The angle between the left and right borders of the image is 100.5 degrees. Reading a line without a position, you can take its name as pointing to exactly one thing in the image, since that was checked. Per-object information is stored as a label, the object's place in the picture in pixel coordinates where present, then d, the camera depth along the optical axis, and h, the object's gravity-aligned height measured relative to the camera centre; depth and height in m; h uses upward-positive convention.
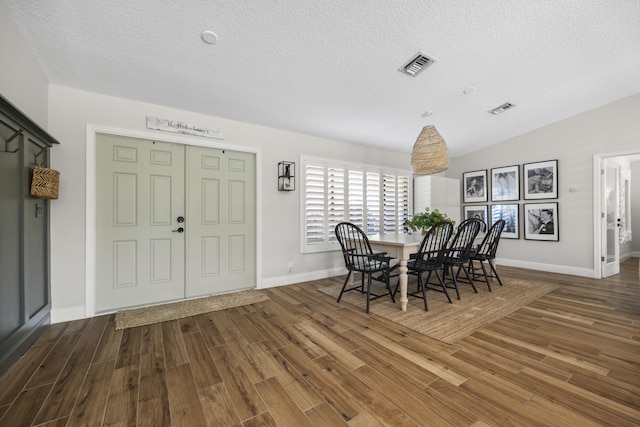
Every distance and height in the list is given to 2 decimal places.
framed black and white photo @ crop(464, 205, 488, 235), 5.79 +0.04
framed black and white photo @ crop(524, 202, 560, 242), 4.86 -0.14
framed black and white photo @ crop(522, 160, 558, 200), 4.85 +0.64
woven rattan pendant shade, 3.19 +0.73
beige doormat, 2.75 -1.10
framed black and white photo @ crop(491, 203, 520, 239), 5.31 -0.07
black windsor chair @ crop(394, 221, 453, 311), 2.99 -0.40
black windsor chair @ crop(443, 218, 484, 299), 3.29 -0.38
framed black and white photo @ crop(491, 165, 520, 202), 5.29 +0.62
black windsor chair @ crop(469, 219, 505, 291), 3.82 -0.46
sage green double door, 2.98 -0.10
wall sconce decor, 4.01 +0.55
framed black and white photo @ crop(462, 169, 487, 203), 5.80 +0.62
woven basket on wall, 2.27 +0.26
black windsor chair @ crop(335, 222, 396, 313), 3.02 -0.50
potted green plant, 3.46 -0.08
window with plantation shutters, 4.37 +0.26
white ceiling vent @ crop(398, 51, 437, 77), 2.76 +1.63
